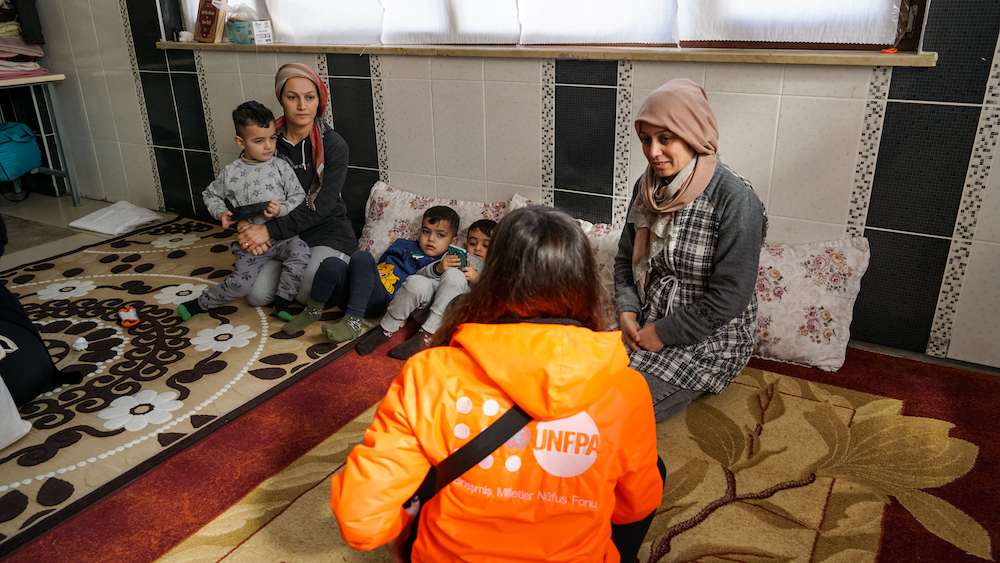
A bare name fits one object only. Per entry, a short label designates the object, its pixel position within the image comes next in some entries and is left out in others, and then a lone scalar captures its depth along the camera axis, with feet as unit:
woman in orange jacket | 3.15
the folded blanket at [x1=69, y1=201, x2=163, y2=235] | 12.47
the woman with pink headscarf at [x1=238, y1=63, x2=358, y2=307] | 8.78
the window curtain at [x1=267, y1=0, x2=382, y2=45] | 9.85
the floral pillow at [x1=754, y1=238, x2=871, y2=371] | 7.39
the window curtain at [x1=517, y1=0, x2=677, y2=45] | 7.91
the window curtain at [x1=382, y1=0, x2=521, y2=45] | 8.89
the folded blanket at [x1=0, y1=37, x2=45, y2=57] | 12.80
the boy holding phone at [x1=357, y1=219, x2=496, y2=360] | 8.01
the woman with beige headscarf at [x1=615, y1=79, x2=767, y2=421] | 5.96
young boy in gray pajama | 8.67
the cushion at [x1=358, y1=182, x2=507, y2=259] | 9.53
